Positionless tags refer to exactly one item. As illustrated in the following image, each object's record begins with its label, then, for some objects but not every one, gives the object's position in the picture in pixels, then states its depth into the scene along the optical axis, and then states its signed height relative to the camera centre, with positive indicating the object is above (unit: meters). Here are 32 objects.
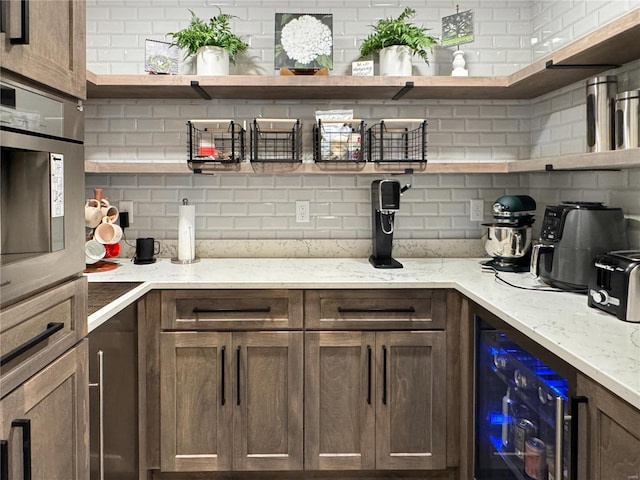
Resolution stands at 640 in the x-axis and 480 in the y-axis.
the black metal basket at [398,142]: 2.88 +0.44
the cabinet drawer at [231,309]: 2.27 -0.35
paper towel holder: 2.75 -0.17
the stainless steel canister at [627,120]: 1.78 +0.35
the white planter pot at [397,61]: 2.64 +0.79
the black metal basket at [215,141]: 2.62 +0.43
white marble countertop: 1.29 -0.25
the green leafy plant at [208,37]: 2.64 +0.91
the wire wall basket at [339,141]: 2.64 +0.40
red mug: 2.69 -0.12
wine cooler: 1.39 -0.60
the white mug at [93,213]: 2.62 +0.06
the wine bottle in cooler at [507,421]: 1.92 -0.70
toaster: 1.57 -0.18
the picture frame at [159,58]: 2.64 +0.81
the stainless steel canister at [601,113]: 1.92 +0.40
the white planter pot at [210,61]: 2.64 +0.79
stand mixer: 2.43 -0.04
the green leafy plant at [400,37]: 2.64 +0.91
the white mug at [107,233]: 2.63 -0.04
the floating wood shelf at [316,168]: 2.62 +0.28
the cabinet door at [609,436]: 1.10 -0.45
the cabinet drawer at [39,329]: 1.07 -0.23
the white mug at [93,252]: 2.52 -0.12
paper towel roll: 2.75 -0.03
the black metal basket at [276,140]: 2.65 +0.44
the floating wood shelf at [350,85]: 2.34 +0.66
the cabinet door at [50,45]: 1.03 +0.39
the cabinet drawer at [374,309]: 2.29 -0.35
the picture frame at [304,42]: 2.66 +0.89
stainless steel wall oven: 1.06 +0.08
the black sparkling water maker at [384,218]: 2.54 +0.03
